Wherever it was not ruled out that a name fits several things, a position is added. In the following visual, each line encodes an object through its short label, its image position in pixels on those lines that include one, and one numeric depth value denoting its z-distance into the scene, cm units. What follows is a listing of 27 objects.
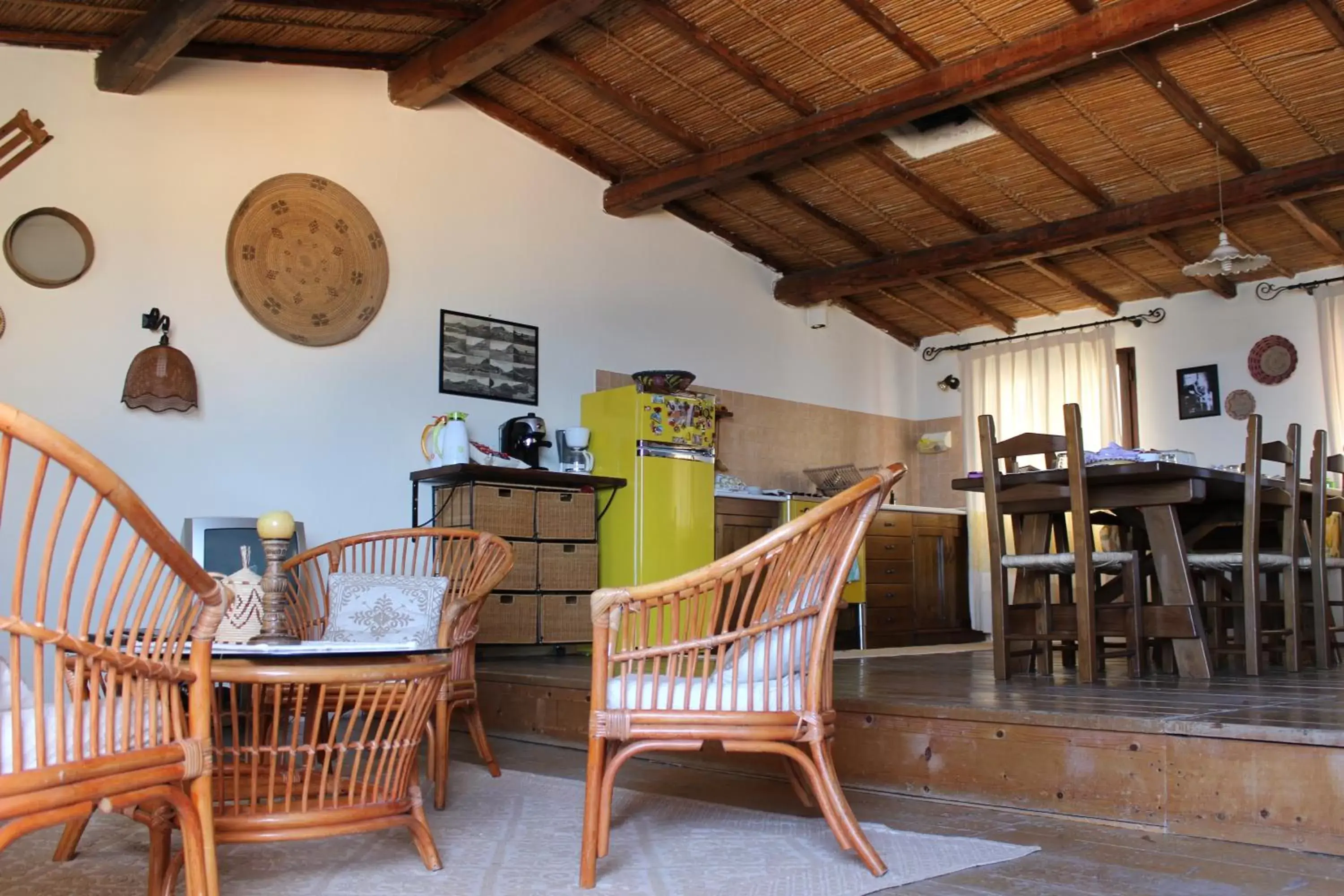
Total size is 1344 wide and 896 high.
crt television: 478
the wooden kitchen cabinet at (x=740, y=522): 666
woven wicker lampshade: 488
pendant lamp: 557
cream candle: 255
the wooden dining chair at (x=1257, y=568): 413
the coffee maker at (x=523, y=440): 598
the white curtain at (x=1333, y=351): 689
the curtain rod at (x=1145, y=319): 782
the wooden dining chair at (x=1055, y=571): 390
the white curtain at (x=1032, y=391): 794
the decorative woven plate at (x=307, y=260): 530
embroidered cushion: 338
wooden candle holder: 255
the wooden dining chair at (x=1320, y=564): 460
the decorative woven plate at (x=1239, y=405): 729
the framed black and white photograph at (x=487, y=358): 603
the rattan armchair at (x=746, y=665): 227
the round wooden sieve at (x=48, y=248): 465
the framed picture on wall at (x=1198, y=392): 748
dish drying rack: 781
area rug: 221
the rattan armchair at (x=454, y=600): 322
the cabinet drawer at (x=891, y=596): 752
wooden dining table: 393
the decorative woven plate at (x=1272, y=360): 718
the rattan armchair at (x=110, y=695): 142
